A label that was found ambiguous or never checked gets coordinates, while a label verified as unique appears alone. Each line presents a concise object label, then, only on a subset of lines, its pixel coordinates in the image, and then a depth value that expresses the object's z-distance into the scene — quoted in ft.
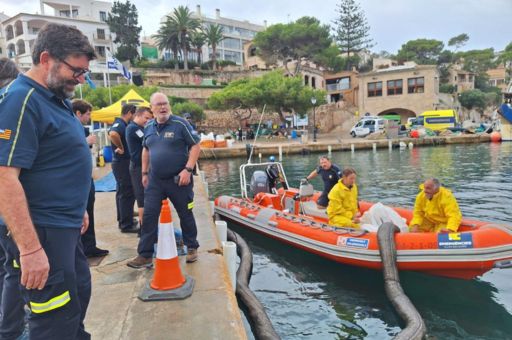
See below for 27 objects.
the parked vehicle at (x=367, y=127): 115.38
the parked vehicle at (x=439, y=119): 118.11
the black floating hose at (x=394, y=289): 14.15
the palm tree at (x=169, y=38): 176.65
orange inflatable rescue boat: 17.43
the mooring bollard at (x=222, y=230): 20.06
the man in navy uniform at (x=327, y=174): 26.07
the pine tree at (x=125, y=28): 179.63
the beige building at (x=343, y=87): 162.57
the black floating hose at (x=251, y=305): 14.64
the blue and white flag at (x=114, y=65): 51.59
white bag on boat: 21.50
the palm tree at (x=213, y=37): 190.80
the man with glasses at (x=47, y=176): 5.92
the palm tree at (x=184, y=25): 176.35
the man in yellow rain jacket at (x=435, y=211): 19.42
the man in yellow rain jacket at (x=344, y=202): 21.97
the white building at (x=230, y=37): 230.05
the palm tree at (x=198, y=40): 183.00
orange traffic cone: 12.14
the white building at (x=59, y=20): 164.55
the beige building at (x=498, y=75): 242.99
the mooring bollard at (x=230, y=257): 16.02
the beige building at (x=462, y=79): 179.93
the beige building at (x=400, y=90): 136.15
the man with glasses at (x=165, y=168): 14.16
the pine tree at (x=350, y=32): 193.57
